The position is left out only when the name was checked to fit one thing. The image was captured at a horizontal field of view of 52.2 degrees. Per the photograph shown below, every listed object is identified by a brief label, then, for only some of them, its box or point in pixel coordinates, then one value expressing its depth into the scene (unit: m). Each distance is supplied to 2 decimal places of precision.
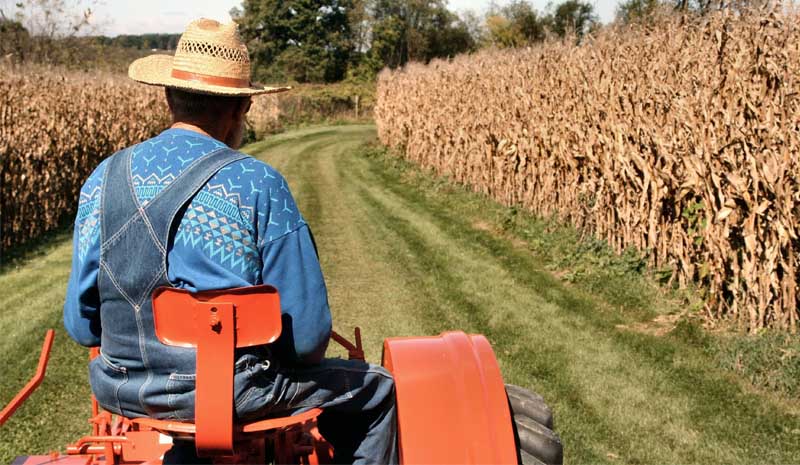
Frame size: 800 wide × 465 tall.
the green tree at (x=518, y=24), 38.33
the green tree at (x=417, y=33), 56.84
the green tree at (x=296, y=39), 58.47
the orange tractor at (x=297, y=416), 2.21
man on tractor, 2.31
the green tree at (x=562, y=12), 31.64
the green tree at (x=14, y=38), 23.38
